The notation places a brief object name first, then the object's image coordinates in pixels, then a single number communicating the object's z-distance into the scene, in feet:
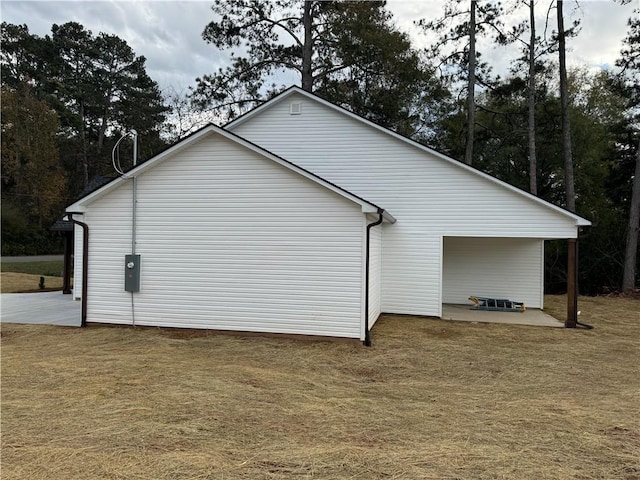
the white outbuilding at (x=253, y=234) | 26.17
